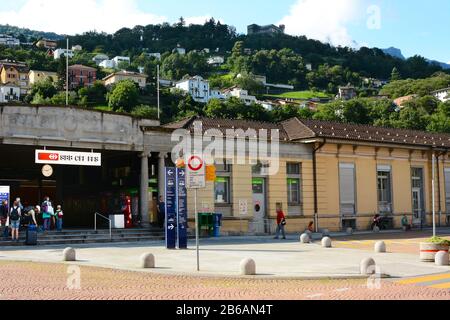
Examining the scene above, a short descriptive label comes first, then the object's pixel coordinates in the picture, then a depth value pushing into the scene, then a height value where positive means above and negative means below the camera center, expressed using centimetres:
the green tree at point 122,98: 13538 +2414
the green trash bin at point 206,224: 3007 -129
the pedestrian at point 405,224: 3889 -191
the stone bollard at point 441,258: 1770 -192
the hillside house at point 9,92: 16638 +3255
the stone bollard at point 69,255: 1836 -171
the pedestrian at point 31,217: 2512 -67
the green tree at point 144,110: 12855 +2062
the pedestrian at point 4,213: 2597 -50
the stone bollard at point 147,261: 1650 -176
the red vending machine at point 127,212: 3059 -63
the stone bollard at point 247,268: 1504 -181
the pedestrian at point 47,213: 2827 -56
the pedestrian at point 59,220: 2801 -91
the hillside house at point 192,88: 19546 +3821
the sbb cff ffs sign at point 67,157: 2710 +210
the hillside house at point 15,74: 17750 +4036
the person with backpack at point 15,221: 2428 -80
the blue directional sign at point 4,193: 2756 +43
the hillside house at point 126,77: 17700 +3889
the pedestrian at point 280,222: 2995 -124
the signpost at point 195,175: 1639 +70
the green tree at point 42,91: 14492 +2830
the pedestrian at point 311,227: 3384 -172
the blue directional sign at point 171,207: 2292 -29
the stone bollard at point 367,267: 1523 -185
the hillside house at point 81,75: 17744 +4040
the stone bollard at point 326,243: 2495 -197
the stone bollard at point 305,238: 2686 -187
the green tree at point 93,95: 14325 +2719
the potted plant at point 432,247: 1884 -168
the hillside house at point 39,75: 17844 +3930
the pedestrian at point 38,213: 2753 -57
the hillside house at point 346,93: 19412 +3564
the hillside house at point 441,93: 15026 +2812
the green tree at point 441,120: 8950 +1258
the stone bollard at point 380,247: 2250 -196
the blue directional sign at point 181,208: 2283 -34
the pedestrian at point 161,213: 2966 -68
